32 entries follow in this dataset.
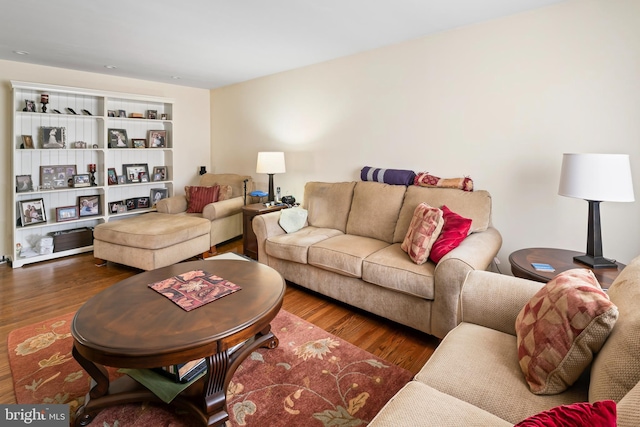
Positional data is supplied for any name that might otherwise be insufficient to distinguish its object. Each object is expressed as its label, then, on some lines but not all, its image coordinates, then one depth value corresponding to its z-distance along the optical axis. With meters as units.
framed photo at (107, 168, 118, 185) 4.46
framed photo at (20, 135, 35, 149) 3.75
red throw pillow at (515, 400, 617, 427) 0.64
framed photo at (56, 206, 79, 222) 4.10
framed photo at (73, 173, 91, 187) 4.19
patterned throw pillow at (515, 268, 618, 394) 1.06
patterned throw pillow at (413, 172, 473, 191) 2.83
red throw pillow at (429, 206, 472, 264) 2.28
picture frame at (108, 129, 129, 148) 4.47
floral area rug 1.63
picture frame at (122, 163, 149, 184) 4.71
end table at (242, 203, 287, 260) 3.72
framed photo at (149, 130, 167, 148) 4.87
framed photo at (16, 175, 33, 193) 3.74
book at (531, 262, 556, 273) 1.92
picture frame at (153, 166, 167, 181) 4.99
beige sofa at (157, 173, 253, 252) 4.10
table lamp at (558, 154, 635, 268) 1.83
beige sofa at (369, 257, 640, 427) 0.94
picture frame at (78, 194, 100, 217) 4.26
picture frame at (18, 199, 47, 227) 3.77
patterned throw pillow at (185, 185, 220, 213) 4.38
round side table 1.82
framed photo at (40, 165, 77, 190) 3.99
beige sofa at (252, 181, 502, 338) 2.16
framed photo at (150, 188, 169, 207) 4.99
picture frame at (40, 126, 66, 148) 3.89
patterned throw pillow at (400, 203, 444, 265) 2.34
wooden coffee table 1.34
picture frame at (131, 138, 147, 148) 4.68
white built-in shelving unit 3.76
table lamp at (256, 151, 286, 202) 3.96
